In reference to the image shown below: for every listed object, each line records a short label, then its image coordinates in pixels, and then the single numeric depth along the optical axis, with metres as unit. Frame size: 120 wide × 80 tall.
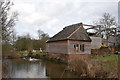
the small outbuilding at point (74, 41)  21.55
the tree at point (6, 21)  16.34
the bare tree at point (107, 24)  32.26
